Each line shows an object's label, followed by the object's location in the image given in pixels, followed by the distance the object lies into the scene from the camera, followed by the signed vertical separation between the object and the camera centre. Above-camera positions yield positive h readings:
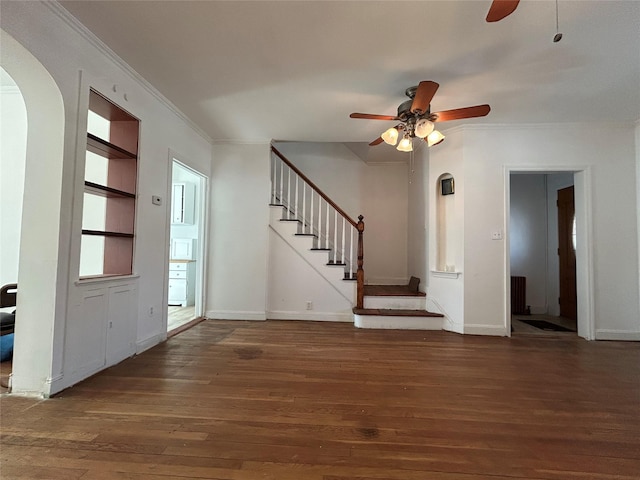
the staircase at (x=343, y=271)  4.26 -0.30
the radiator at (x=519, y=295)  5.37 -0.72
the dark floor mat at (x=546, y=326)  4.33 -1.08
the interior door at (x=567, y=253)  4.93 +0.07
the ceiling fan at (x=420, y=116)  2.59 +1.36
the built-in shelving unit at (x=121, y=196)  2.98 +0.53
